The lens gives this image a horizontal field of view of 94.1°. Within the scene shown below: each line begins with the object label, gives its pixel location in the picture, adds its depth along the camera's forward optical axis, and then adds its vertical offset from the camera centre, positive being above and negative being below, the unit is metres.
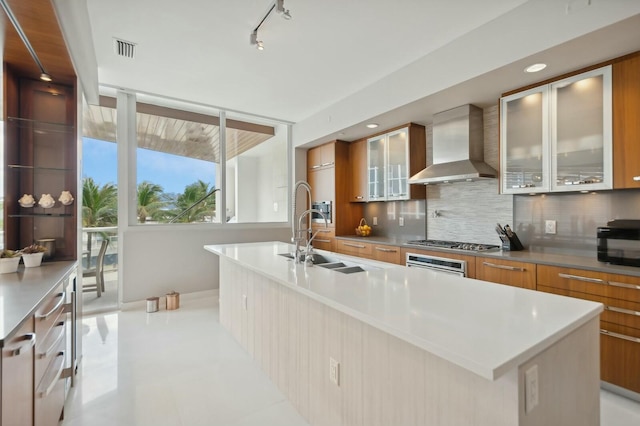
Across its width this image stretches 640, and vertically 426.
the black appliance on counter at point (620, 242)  2.13 -0.22
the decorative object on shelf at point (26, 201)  2.14 +0.09
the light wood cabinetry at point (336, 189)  4.74 +0.38
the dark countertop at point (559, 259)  2.00 -0.38
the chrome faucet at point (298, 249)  2.14 -0.27
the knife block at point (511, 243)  2.88 -0.30
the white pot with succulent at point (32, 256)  2.01 -0.29
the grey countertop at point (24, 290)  1.09 -0.38
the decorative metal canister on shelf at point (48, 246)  2.20 -0.24
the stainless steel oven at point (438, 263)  2.88 -0.53
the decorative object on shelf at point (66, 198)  2.23 +0.11
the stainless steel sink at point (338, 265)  1.89 -0.37
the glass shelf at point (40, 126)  2.17 +0.66
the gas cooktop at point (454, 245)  3.02 -0.35
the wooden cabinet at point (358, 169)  4.57 +0.69
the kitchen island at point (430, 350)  0.87 -0.53
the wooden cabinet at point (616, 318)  1.92 -0.71
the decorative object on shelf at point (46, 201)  2.19 +0.09
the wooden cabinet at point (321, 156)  4.83 +0.96
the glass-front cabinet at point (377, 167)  4.22 +0.67
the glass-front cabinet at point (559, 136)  2.23 +0.64
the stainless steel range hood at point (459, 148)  3.12 +0.72
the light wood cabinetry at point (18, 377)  1.00 -0.60
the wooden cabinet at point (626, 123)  2.07 +0.63
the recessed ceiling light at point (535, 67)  2.28 +1.13
